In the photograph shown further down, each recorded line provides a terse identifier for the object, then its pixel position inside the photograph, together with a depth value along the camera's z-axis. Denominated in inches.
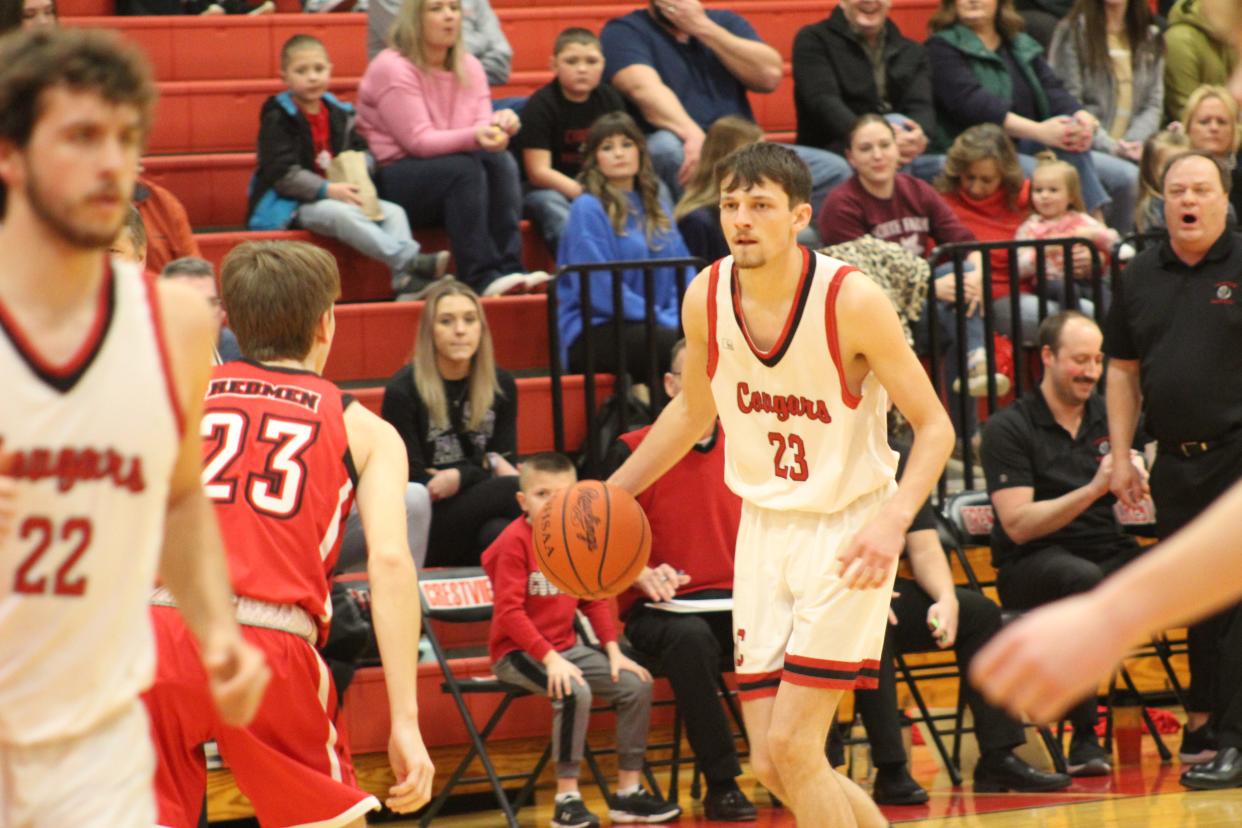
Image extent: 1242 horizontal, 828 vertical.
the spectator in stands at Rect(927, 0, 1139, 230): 717.0
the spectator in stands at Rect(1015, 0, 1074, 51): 809.5
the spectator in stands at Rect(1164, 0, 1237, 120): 763.5
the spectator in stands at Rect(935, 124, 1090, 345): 666.4
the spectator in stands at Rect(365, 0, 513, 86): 687.6
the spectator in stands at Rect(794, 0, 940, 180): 691.1
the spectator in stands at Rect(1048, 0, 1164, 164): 762.4
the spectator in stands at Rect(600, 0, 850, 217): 662.3
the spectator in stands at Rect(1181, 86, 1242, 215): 665.8
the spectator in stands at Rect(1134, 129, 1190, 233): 667.0
